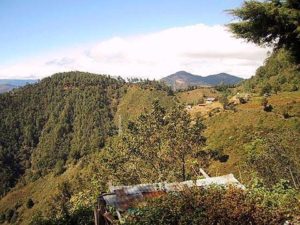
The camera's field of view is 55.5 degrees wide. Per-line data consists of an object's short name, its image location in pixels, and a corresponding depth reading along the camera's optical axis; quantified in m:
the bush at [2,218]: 91.07
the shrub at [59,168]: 98.52
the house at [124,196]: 10.11
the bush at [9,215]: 89.43
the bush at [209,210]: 7.50
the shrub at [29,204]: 84.33
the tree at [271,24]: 9.28
